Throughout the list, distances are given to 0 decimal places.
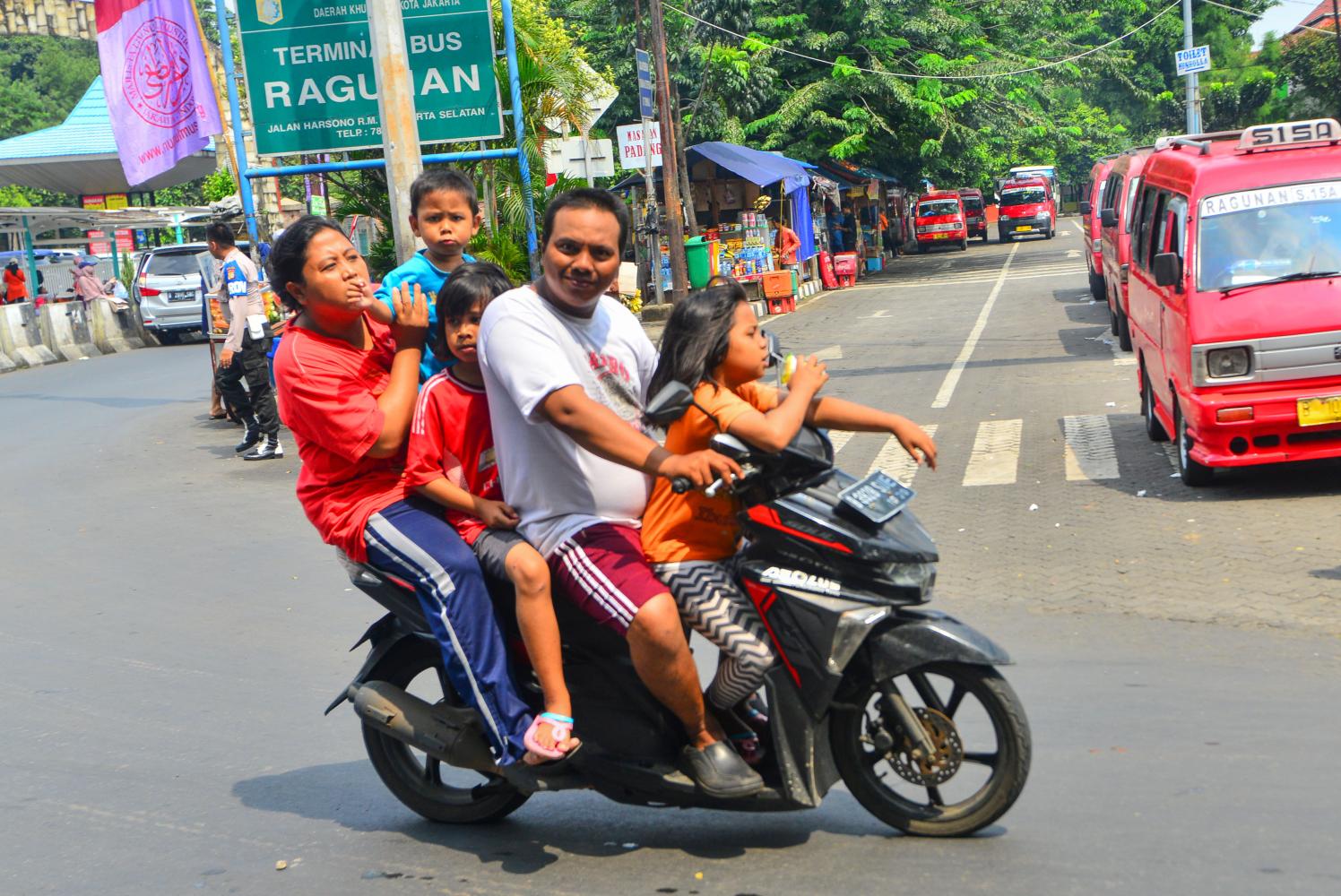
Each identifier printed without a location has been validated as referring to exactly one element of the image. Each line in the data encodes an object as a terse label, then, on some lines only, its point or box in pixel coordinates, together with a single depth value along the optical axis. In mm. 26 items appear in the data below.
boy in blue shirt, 4949
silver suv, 27922
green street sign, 12703
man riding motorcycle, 3740
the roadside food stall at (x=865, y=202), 40250
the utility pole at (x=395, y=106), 9242
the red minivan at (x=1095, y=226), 23131
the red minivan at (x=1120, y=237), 17375
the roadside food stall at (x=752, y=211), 29422
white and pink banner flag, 14594
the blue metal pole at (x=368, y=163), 12297
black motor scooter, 3773
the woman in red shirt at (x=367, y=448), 4016
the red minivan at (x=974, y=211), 59062
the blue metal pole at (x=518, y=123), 13844
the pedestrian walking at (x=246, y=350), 12945
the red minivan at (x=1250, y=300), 9000
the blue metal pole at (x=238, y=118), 13711
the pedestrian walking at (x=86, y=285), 29375
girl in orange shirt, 3850
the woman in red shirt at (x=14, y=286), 30889
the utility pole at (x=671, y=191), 25562
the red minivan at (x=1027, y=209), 55188
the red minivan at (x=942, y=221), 51812
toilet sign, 42656
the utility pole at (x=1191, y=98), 45906
